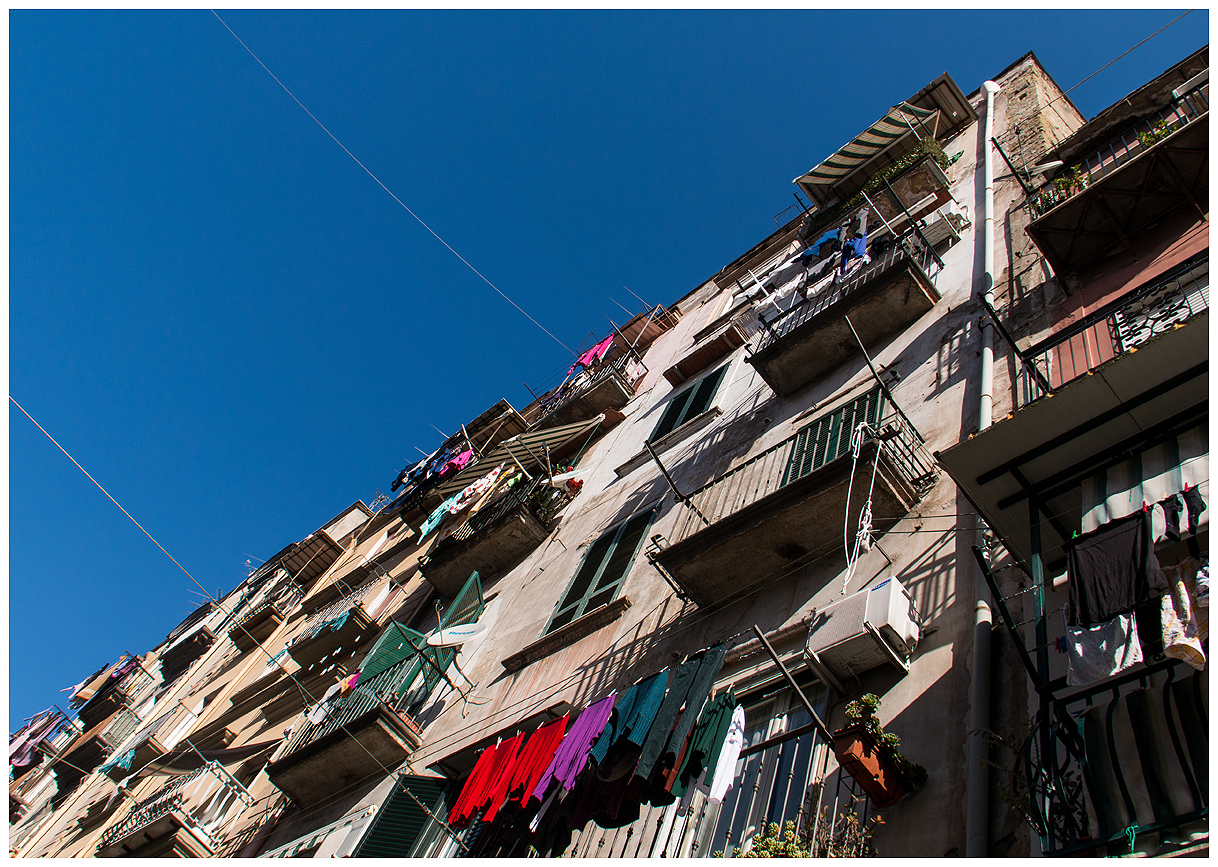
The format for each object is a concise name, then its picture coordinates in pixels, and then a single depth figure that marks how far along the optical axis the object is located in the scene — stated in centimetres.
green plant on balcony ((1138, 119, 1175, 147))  1070
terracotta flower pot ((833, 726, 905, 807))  613
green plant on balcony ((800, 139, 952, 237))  1906
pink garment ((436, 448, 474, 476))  2582
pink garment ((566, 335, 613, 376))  2658
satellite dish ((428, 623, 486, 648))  1366
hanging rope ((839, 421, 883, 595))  838
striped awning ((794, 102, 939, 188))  2109
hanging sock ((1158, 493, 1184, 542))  557
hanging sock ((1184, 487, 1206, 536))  556
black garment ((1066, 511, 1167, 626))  534
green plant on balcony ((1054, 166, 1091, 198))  1123
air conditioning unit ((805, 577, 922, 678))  728
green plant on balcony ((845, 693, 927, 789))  622
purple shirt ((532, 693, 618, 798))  808
